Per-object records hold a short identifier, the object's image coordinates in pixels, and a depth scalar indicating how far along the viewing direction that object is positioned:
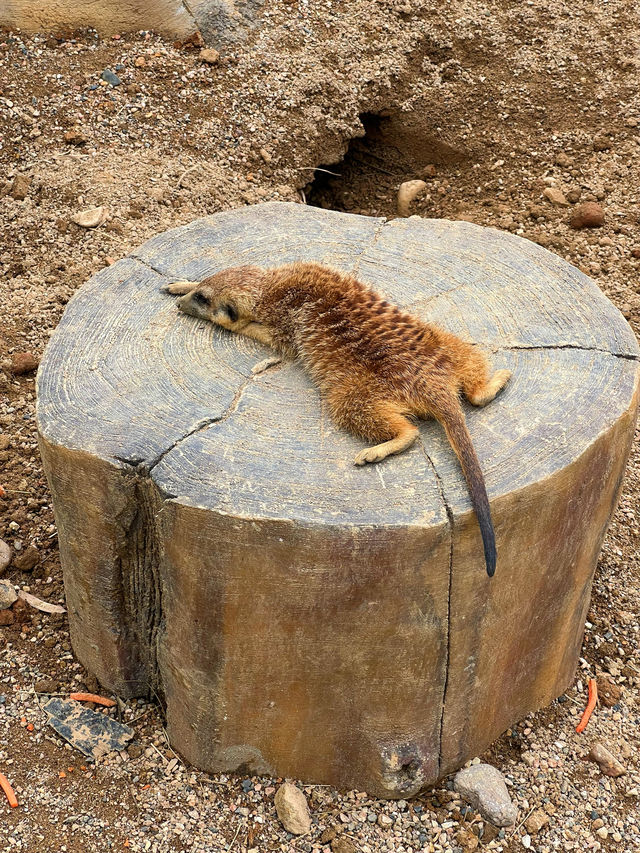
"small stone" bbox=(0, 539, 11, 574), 3.14
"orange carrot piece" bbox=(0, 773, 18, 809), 2.49
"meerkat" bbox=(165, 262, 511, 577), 2.20
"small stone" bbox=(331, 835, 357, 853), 2.39
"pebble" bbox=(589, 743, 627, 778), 2.65
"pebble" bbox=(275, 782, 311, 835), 2.42
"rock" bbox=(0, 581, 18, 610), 3.02
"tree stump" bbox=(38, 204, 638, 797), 2.10
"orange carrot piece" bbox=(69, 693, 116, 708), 2.75
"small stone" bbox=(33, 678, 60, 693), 2.79
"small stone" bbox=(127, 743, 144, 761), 2.62
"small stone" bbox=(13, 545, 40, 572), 3.16
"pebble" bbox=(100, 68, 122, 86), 4.83
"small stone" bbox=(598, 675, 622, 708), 2.87
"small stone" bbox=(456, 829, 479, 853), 2.42
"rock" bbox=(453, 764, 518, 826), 2.48
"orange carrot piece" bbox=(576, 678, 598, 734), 2.76
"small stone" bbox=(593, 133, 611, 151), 4.99
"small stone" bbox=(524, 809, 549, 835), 2.49
